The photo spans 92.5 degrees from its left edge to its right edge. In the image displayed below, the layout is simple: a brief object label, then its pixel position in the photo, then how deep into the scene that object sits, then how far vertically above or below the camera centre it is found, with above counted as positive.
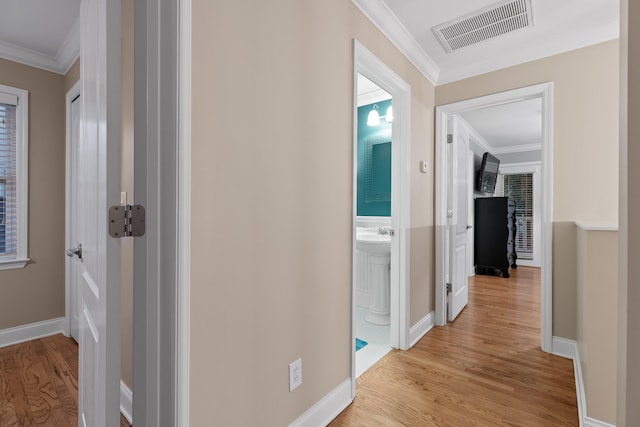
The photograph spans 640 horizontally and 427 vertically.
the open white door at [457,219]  3.09 -0.06
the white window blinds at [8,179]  2.59 +0.28
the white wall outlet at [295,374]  1.41 -0.75
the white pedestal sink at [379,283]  2.97 -0.69
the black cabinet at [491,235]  5.45 -0.40
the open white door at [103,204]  0.87 +0.02
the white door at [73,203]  2.66 +0.08
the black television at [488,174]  5.72 +0.77
